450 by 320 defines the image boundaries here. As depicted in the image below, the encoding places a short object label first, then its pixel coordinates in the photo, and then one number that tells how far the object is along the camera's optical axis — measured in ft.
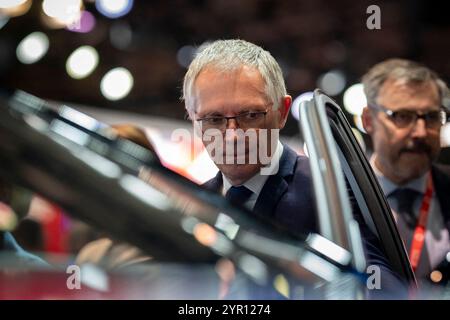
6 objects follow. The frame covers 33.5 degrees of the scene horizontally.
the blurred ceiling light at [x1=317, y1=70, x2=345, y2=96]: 11.35
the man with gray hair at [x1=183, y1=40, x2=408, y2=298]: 5.25
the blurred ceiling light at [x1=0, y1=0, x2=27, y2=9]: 9.29
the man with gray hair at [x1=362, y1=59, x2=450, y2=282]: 7.50
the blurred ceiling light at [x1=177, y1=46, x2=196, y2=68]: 9.75
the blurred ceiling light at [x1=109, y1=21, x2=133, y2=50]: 11.05
